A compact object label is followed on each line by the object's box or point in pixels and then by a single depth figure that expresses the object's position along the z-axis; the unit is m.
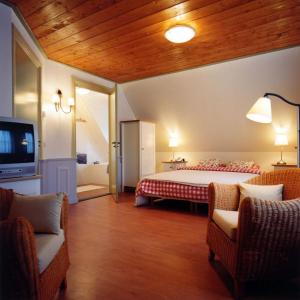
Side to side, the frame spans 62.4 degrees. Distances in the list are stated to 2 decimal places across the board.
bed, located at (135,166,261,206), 3.84
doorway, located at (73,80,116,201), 5.31
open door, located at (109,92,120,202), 4.82
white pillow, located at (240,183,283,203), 2.09
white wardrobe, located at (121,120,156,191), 5.70
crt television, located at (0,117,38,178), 2.20
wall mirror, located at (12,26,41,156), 2.94
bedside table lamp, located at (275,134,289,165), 4.46
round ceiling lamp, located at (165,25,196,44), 2.85
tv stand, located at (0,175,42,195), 2.19
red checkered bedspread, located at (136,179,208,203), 3.82
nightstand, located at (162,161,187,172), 5.98
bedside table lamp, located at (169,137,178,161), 5.93
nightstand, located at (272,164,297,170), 4.54
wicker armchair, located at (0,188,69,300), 1.17
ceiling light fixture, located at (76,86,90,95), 5.91
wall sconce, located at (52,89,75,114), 4.20
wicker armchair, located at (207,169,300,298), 1.54
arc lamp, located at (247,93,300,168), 2.07
